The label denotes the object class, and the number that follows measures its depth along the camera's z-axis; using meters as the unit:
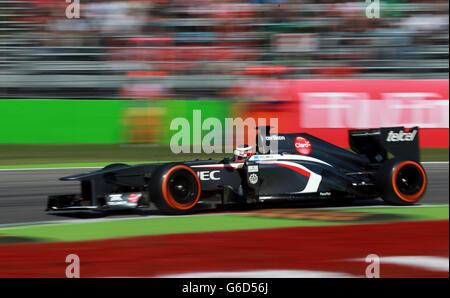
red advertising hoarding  24.89
